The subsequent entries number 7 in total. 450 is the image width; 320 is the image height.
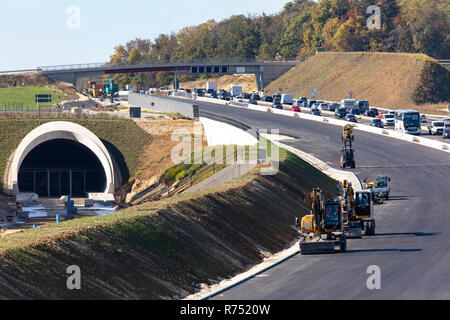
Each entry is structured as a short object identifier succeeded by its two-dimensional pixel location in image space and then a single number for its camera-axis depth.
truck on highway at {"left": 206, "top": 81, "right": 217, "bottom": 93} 193.43
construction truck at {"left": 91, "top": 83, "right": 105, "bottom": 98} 164.00
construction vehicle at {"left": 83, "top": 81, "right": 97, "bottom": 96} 176.56
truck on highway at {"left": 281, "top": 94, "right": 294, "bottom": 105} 155.75
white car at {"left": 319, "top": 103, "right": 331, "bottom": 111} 141.88
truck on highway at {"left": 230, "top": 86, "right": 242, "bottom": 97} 174.38
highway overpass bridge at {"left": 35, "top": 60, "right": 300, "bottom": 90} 174.25
